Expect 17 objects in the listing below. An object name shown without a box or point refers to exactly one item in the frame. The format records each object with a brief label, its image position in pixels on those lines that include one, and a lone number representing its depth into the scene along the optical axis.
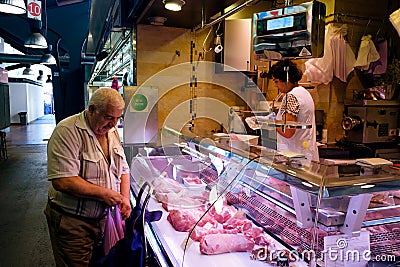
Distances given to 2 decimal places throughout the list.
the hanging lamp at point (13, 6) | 3.15
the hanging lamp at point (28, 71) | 16.77
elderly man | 1.96
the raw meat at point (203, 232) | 1.91
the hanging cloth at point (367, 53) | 3.94
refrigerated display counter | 1.48
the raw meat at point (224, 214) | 2.16
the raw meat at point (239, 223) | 2.00
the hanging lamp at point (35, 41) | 6.38
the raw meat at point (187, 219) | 2.05
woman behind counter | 2.94
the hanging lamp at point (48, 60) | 9.25
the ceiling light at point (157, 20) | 3.87
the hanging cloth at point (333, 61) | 3.91
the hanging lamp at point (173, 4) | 2.73
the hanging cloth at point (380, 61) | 4.04
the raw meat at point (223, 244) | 1.76
